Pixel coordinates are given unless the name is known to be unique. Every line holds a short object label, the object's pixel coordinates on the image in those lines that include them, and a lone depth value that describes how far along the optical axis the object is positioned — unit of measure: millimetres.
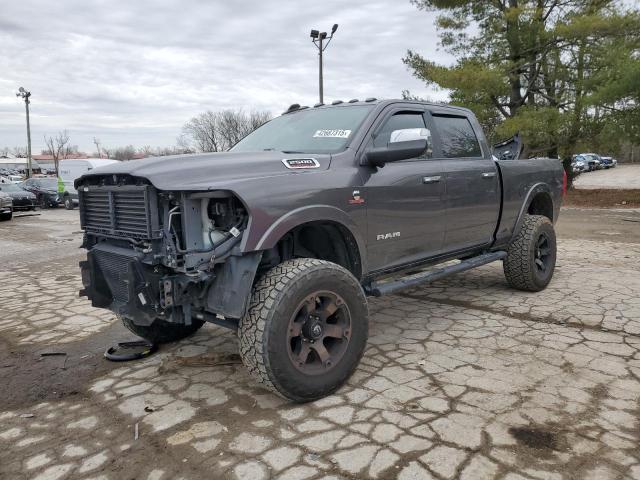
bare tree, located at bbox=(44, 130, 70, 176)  86781
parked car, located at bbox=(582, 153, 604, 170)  44906
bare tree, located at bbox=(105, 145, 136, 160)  93862
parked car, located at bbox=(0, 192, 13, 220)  17609
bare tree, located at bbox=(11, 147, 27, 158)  122919
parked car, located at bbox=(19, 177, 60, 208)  24812
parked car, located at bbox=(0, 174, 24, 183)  24294
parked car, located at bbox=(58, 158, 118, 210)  24031
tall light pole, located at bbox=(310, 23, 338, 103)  19984
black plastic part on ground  4195
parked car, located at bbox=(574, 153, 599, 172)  43109
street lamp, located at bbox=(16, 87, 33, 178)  37938
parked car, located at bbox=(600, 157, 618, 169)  46719
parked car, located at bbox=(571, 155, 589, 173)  39188
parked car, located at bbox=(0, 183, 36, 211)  21688
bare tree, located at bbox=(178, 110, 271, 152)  45250
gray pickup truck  3127
